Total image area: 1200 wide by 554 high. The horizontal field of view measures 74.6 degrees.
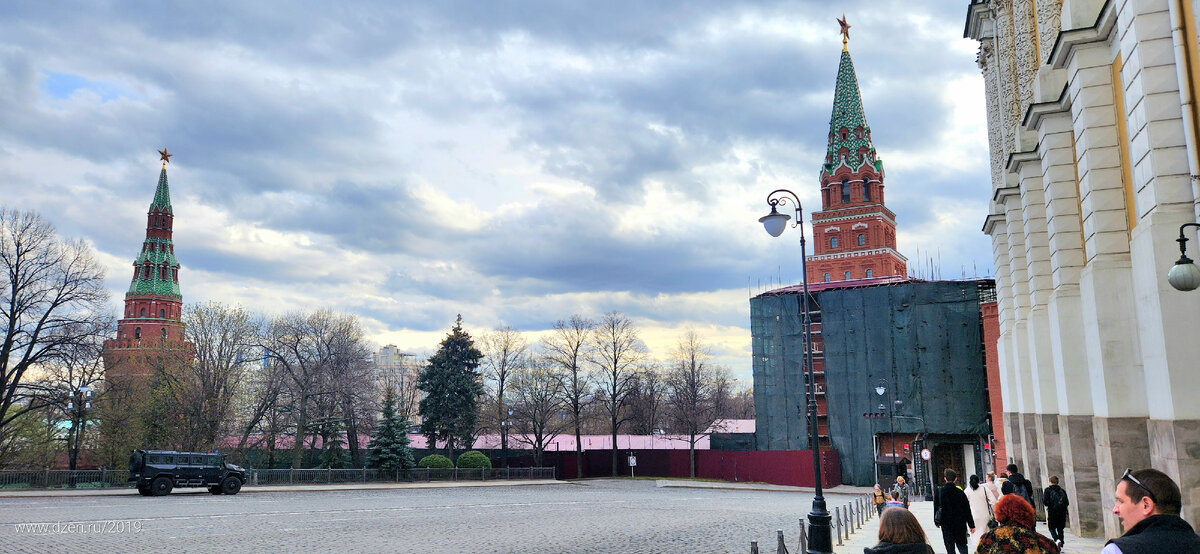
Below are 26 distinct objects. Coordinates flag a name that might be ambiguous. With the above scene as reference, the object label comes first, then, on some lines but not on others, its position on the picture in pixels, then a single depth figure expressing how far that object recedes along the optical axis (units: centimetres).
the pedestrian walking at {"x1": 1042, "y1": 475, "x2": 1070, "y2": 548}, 1304
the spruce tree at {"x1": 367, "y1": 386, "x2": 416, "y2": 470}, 4531
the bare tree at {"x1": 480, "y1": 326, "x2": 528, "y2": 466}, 6706
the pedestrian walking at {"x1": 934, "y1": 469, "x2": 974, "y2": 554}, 1080
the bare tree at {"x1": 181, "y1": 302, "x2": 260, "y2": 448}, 3997
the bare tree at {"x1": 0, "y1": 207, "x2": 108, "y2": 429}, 3481
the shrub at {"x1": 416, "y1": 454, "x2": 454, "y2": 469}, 4844
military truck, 2912
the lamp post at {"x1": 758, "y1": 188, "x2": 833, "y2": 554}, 1306
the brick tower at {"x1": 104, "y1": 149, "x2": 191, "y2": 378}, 8862
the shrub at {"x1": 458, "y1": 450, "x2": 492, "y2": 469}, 4953
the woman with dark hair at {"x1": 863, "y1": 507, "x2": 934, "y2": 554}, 472
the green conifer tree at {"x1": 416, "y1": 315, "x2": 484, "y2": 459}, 5725
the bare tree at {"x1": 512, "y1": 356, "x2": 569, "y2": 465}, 5916
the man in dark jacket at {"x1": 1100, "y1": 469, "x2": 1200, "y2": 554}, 391
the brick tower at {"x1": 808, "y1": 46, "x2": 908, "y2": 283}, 9112
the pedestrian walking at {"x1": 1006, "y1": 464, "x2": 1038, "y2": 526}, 1509
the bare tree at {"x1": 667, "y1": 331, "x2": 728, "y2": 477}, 7000
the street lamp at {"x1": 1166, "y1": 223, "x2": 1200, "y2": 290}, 884
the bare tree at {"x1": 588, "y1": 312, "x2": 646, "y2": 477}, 6291
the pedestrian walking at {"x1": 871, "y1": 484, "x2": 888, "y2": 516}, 1752
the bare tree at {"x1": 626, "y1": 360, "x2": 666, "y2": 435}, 6674
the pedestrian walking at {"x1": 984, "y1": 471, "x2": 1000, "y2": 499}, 1324
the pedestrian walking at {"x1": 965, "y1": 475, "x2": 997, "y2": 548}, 1286
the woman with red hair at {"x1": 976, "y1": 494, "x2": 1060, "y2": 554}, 520
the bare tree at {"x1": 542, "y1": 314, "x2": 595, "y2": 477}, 6184
